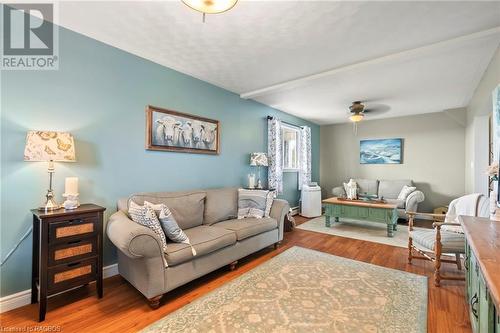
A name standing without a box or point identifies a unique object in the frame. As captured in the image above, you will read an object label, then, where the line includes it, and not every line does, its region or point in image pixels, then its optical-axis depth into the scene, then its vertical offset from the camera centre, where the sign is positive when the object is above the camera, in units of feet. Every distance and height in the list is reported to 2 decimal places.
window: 19.08 +1.72
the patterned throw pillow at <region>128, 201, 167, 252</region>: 6.81 -1.56
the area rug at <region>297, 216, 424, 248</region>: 12.75 -3.98
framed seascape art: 19.51 +1.50
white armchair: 7.94 -2.49
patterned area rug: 5.74 -3.95
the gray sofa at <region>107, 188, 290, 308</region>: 6.36 -2.47
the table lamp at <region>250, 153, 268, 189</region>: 13.88 +0.52
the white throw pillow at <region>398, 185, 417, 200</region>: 16.99 -1.76
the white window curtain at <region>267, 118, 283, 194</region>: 15.88 +1.02
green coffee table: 13.47 -2.73
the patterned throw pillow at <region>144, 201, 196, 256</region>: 7.27 -1.88
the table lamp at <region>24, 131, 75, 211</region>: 6.02 +0.48
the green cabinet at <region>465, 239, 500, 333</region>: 3.63 -2.56
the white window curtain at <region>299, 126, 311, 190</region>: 19.70 +0.94
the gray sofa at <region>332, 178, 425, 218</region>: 15.94 -1.88
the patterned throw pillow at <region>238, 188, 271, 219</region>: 11.10 -1.79
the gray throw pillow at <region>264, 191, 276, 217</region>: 11.21 -1.71
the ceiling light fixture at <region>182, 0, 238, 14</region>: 4.79 +3.46
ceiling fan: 15.07 +4.07
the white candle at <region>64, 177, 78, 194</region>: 6.95 -0.56
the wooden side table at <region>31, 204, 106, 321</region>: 5.92 -2.33
